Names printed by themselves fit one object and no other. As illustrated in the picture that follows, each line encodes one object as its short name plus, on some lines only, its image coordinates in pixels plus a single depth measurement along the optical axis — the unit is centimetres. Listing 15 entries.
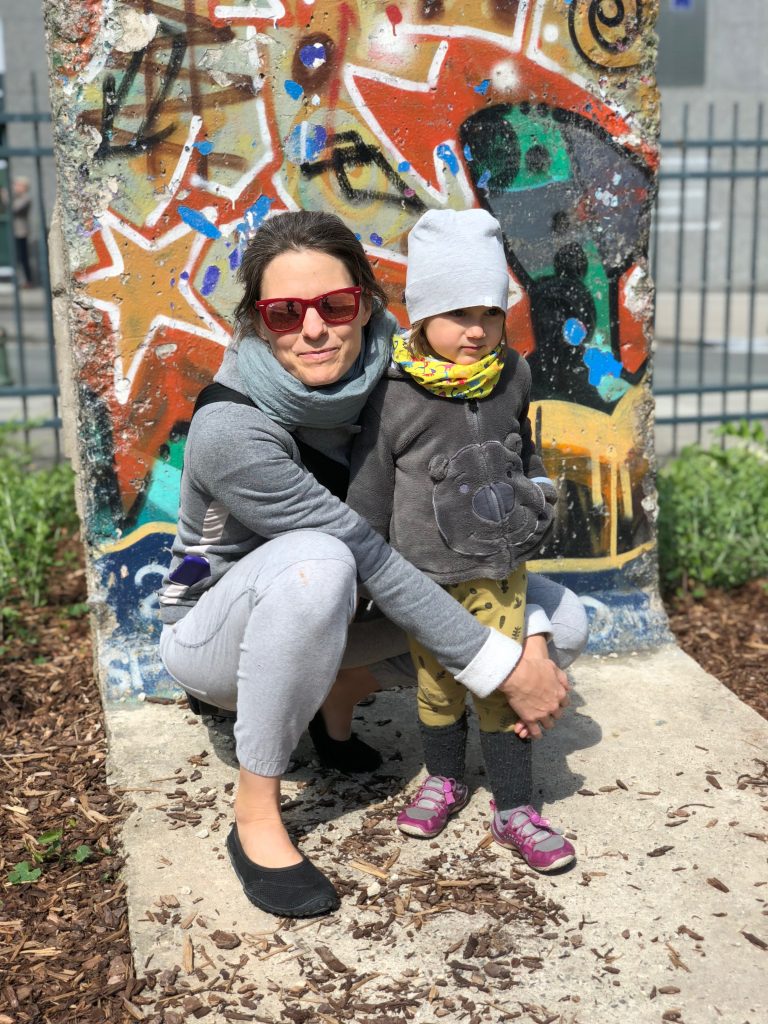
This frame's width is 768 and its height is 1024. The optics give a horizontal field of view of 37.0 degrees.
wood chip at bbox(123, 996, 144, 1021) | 219
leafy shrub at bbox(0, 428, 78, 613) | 451
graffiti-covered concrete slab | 320
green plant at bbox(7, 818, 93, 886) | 269
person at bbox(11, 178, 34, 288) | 1498
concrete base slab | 221
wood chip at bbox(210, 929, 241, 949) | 234
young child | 255
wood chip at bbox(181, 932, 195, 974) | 229
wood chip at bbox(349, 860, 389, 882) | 257
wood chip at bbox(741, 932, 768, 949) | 233
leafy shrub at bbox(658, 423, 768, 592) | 452
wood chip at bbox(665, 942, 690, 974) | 228
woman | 241
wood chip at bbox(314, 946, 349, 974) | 227
